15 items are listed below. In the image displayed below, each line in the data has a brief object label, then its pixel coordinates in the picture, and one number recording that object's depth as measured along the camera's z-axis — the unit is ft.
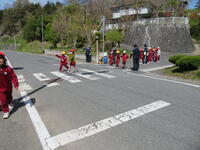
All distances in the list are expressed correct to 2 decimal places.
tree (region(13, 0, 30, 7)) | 265.69
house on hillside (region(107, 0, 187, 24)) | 113.70
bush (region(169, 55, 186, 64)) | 36.02
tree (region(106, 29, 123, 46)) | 97.04
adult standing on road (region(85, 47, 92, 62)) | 62.93
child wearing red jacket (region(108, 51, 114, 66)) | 53.49
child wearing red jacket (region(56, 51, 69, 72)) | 39.24
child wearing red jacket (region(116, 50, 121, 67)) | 48.14
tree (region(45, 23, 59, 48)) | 129.92
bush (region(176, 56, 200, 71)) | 31.53
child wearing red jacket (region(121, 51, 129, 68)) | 44.83
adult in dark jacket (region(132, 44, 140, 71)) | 39.61
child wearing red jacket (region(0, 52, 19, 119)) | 13.52
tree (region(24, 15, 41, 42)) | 194.98
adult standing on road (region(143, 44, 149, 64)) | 52.18
